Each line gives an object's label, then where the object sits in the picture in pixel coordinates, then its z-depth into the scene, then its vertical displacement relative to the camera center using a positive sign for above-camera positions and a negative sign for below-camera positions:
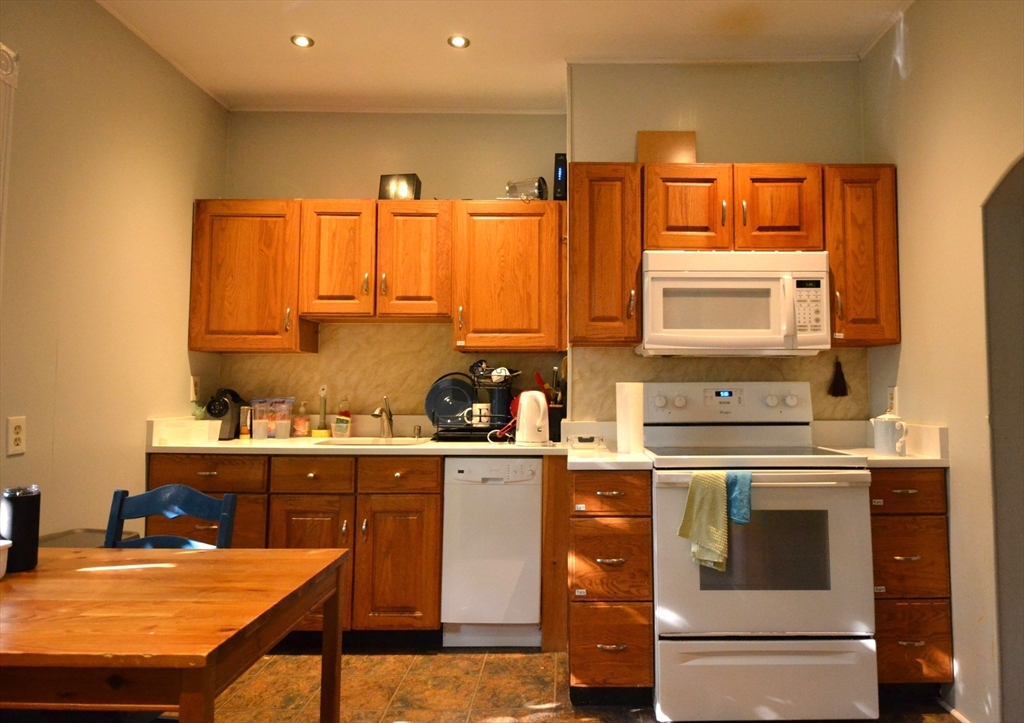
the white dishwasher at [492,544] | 2.65 -0.64
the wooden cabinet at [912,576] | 2.21 -0.64
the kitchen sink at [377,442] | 2.96 -0.25
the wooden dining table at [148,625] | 0.89 -0.38
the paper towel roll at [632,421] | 2.40 -0.11
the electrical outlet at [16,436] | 2.00 -0.15
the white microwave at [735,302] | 2.52 +0.37
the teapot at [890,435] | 2.39 -0.15
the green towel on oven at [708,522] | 2.06 -0.43
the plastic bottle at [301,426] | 3.20 -0.18
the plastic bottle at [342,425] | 3.17 -0.17
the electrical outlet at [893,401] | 2.61 -0.02
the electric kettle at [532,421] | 2.76 -0.13
